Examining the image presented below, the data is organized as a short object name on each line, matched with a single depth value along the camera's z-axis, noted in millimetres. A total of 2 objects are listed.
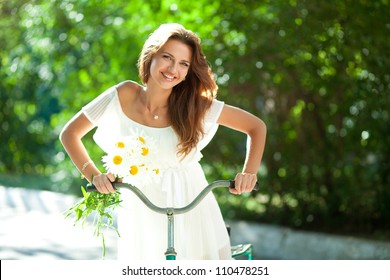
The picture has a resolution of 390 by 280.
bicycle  3877
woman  4230
